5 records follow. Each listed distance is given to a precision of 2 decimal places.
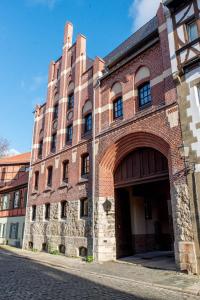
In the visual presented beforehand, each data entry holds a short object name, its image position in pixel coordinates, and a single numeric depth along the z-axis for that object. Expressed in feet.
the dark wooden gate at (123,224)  46.50
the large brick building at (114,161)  36.83
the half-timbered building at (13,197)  78.33
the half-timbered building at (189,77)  30.91
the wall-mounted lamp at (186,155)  31.42
